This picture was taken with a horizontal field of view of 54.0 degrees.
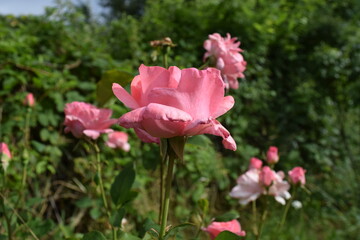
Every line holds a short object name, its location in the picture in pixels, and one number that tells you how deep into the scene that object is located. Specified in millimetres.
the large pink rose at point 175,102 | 373
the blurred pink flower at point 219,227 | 603
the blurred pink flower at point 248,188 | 887
